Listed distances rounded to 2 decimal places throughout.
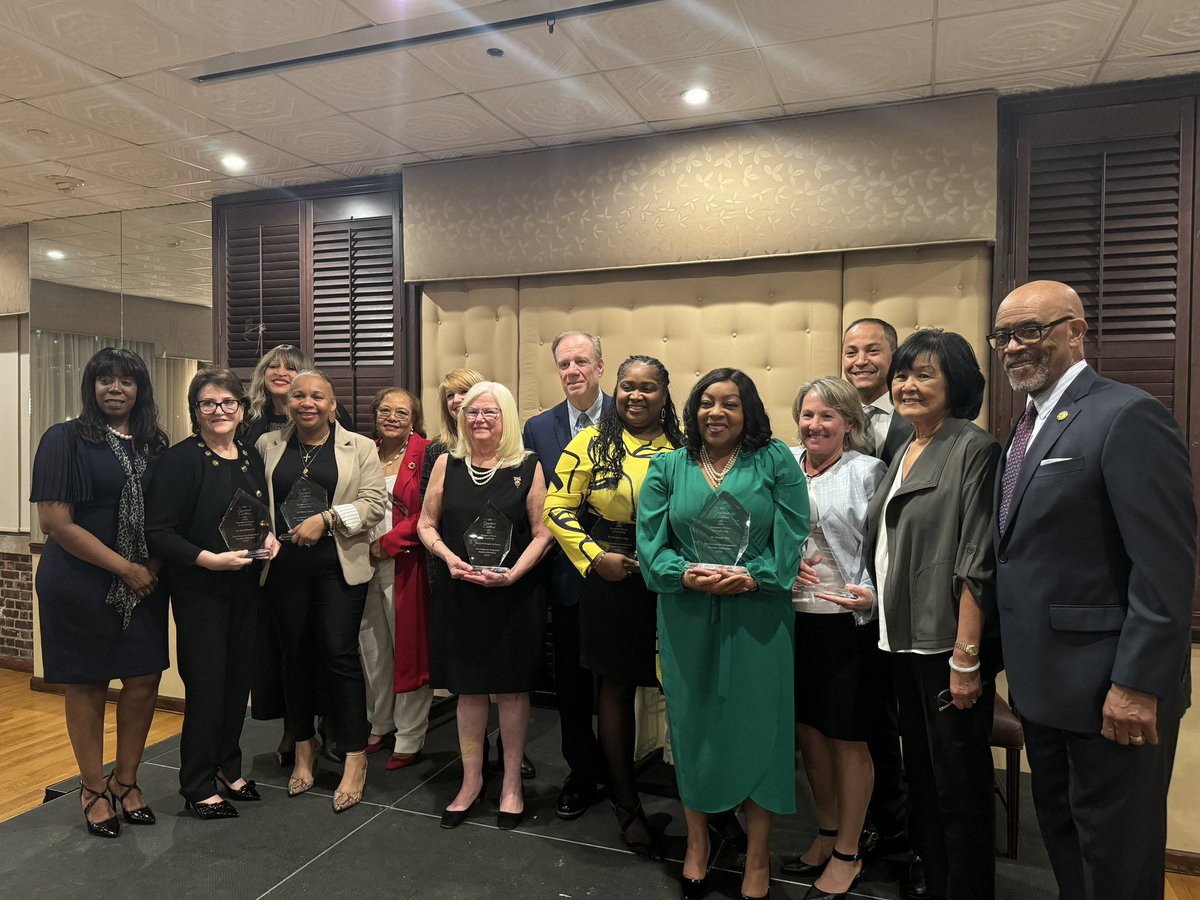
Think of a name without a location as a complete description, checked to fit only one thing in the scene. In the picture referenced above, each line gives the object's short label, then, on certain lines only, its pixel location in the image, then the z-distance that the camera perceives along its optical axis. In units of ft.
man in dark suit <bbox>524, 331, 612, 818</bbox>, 8.82
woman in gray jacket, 5.97
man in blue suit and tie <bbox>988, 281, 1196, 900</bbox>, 5.01
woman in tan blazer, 8.91
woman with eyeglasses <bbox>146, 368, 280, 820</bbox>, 8.32
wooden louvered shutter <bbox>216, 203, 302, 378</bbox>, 15.02
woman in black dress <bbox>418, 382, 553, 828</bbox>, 8.32
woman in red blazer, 10.01
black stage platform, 7.43
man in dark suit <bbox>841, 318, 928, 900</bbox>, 7.86
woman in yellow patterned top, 7.55
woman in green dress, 6.73
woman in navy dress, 8.11
